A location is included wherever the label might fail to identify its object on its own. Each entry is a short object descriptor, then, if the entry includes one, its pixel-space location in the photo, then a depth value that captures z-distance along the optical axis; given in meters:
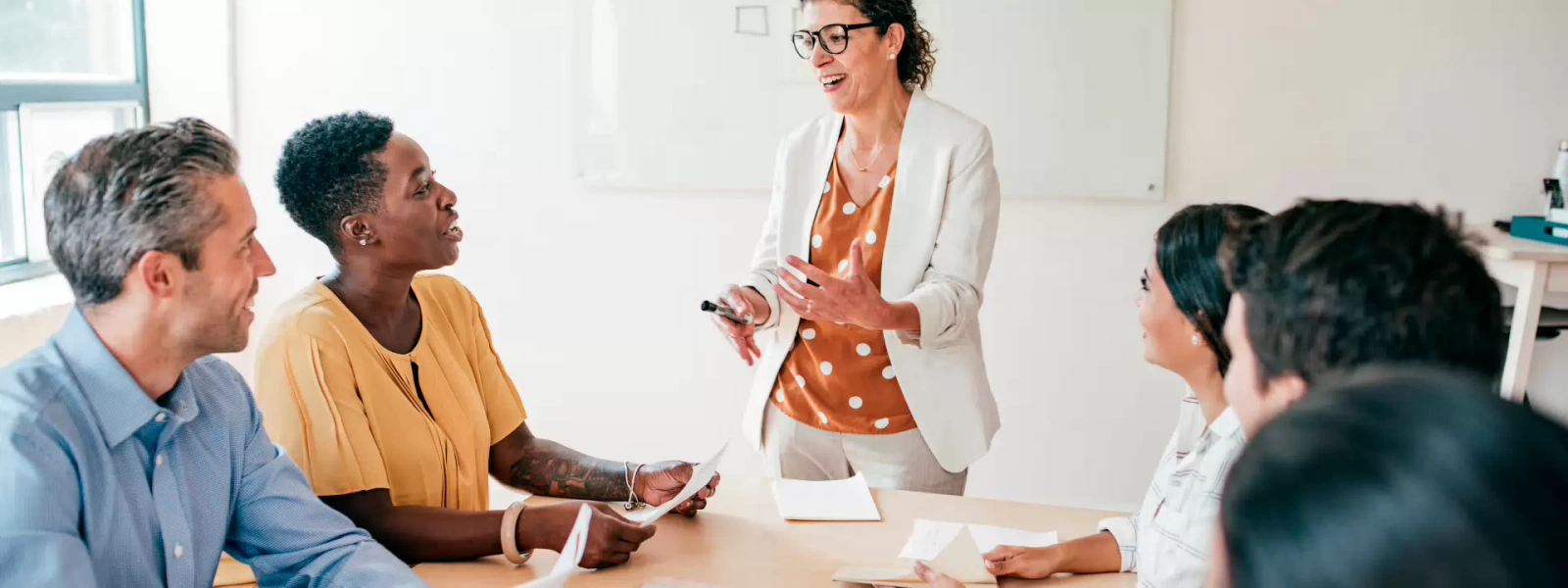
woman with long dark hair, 1.59
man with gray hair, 1.27
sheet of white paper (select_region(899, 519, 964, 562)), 1.83
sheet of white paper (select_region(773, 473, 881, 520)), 1.98
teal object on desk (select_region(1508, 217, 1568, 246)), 3.24
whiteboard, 3.57
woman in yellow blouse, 1.76
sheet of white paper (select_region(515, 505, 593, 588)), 1.52
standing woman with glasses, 2.29
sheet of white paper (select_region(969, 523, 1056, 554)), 1.87
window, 3.28
